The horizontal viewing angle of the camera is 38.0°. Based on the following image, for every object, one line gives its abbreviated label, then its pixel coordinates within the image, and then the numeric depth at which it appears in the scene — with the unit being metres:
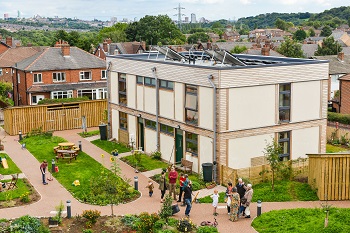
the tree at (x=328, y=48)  88.25
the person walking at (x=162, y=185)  23.75
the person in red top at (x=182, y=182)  22.98
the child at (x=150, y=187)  24.45
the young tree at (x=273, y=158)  24.48
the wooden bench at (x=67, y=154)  31.80
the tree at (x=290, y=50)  76.62
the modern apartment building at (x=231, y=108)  26.55
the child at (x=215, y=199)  21.31
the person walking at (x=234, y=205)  20.55
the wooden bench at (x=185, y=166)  28.62
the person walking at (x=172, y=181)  23.52
